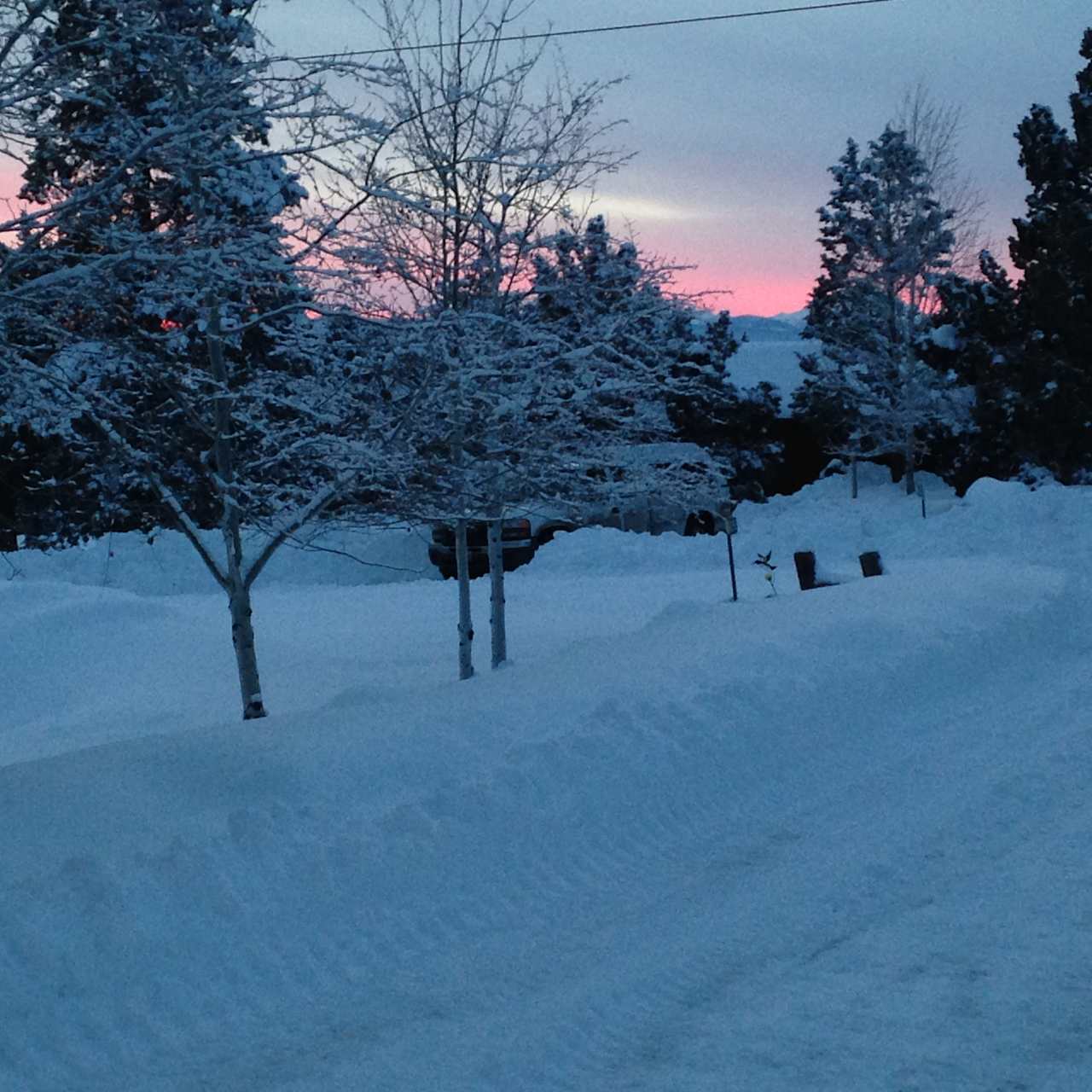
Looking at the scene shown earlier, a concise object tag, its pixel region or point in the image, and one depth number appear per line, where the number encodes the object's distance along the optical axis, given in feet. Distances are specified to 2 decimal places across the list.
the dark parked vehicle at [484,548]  87.10
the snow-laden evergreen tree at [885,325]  123.13
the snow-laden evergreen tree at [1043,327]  97.14
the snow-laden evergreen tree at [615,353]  39.19
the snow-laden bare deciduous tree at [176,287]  22.98
